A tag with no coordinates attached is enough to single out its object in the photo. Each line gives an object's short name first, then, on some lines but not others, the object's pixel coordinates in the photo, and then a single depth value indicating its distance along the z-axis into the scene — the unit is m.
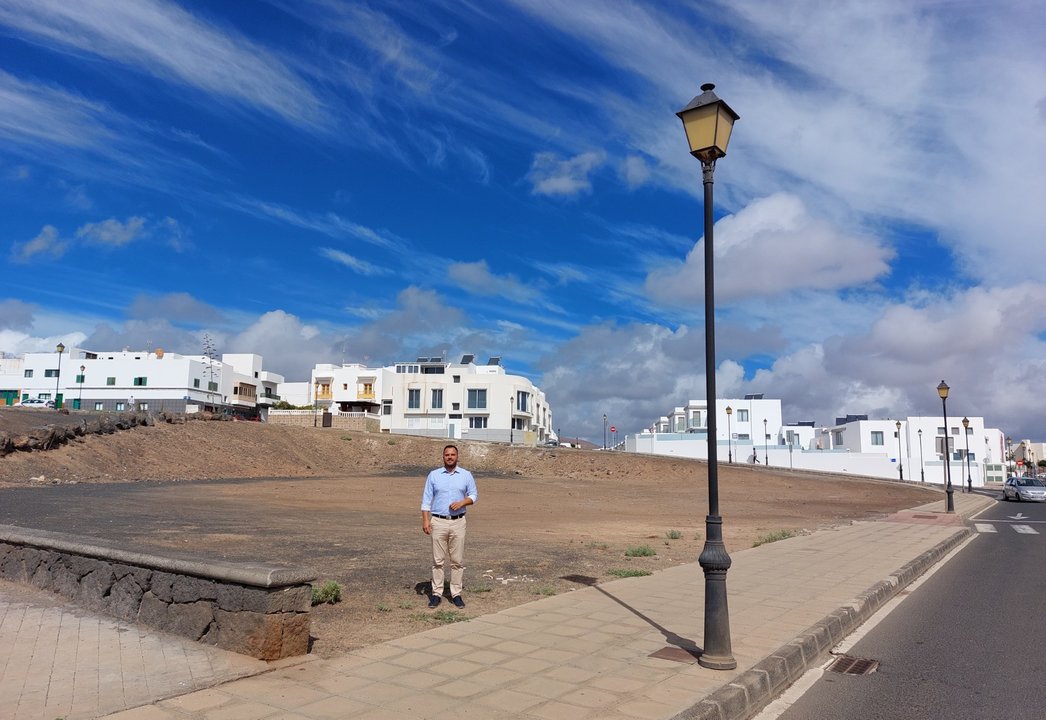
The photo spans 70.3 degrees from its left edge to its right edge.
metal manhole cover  6.28
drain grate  6.75
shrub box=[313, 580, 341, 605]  8.19
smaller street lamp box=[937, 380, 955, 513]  27.34
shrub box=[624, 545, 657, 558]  13.50
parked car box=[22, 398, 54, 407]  75.41
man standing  8.14
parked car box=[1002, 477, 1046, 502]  41.41
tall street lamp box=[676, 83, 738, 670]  6.10
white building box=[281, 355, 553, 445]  80.31
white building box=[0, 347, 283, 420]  89.88
